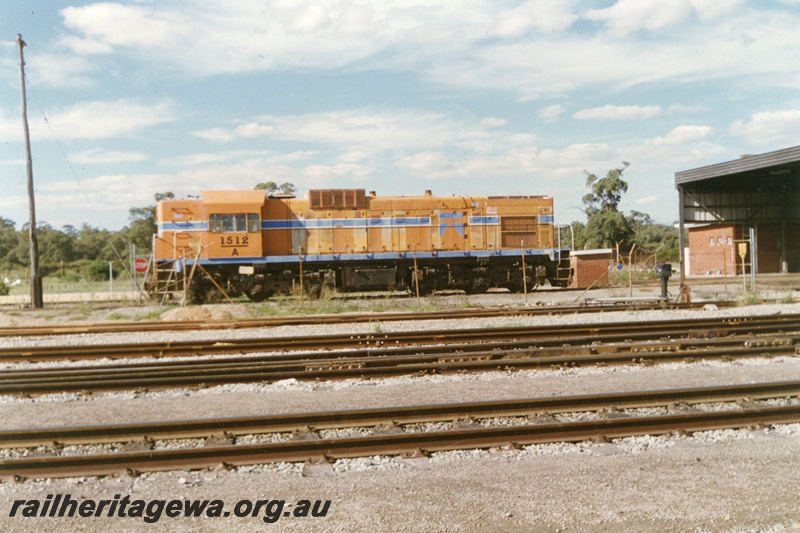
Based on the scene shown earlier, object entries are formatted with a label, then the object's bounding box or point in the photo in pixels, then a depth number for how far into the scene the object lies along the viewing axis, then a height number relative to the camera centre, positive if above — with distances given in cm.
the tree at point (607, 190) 5712 +667
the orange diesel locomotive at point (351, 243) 1916 +75
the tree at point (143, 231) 4469 +316
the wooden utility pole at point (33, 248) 1978 +91
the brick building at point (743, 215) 3111 +224
